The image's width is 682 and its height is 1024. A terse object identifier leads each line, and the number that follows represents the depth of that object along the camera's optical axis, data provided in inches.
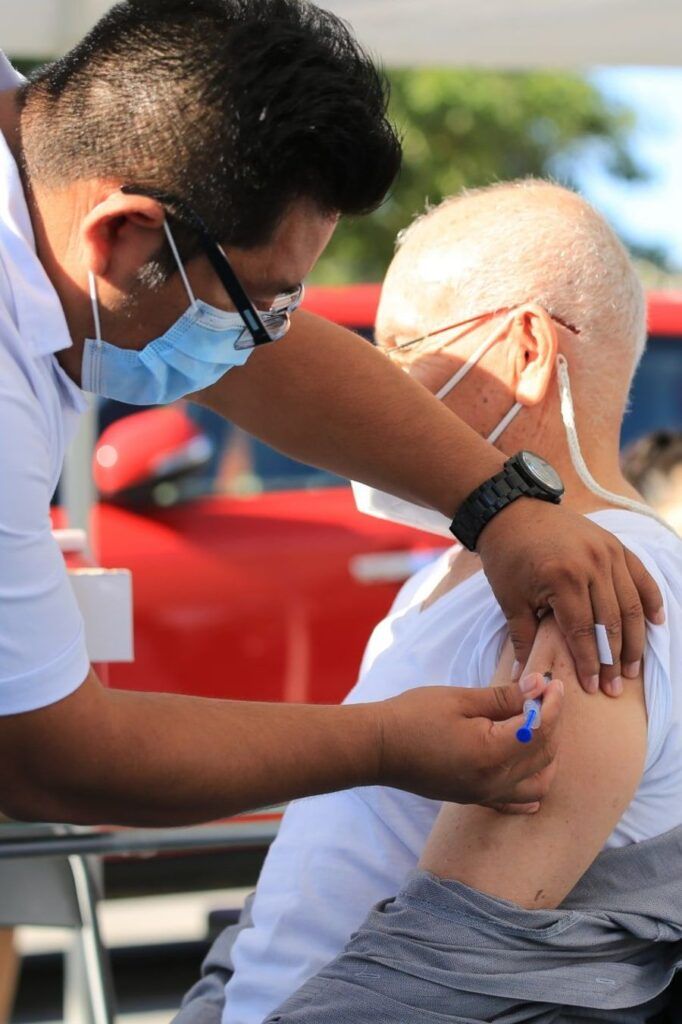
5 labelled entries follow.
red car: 344.8
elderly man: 117.9
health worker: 100.9
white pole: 295.6
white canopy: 264.5
